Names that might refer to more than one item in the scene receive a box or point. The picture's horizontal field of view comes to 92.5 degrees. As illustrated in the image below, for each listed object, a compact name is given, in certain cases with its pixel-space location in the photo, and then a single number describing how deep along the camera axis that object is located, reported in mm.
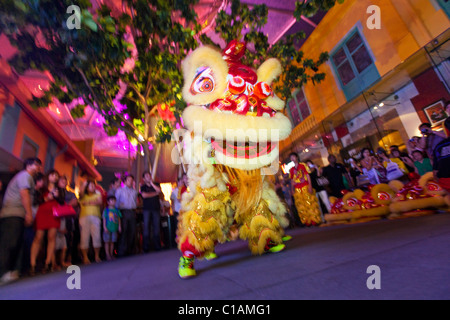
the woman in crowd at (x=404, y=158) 3729
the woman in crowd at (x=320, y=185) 4285
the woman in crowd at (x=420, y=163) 3447
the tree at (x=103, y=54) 2539
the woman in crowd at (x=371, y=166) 3908
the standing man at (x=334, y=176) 4301
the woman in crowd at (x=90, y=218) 3463
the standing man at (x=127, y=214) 3854
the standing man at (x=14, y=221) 2313
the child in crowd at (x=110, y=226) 3703
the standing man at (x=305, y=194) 3990
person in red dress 2766
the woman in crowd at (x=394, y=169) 3547
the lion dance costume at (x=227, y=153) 1497
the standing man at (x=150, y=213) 3986
